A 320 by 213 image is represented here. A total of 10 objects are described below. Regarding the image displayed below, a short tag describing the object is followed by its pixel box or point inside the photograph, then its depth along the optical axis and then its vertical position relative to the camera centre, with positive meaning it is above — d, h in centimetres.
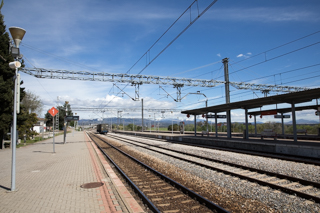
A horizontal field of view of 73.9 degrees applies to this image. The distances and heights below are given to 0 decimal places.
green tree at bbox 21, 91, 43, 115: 4989 +509
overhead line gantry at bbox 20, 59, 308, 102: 1978 +443
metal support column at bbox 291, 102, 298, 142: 1474 -12
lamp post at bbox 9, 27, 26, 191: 660 +221
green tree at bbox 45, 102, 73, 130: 7769 +187
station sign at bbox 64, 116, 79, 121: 2535 +55
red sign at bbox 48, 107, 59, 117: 1594 +90
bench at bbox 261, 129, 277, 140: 1968 -136
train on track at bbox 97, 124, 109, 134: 6029 -176
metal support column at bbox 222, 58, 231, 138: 2119 +344
